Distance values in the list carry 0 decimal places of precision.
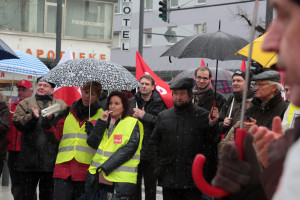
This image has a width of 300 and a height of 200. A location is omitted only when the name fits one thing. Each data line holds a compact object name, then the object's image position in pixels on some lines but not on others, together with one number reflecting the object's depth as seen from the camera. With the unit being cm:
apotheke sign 2895
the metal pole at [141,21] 2061
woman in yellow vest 699
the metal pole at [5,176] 1249
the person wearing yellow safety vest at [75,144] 736
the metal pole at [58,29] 1538
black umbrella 790
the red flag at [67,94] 911
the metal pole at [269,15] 1198
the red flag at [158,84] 926
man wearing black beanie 705
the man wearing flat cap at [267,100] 638
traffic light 2309
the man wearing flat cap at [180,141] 684
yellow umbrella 716
